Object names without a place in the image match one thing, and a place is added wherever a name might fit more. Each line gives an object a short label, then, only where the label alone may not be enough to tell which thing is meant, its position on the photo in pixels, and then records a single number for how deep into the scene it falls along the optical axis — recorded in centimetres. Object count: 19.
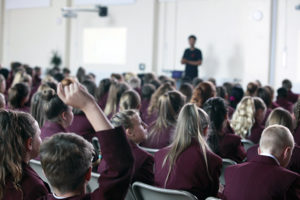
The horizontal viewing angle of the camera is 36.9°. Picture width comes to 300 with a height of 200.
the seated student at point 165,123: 444
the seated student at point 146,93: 656
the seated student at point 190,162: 301
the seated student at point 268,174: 255
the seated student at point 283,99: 720
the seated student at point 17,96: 489
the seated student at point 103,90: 672
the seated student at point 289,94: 811
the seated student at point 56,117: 367
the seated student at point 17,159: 198
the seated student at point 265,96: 644
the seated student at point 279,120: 367
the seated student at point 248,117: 510
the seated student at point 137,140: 314
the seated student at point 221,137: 392
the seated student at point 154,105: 553
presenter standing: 1121
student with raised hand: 159
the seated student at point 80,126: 495
